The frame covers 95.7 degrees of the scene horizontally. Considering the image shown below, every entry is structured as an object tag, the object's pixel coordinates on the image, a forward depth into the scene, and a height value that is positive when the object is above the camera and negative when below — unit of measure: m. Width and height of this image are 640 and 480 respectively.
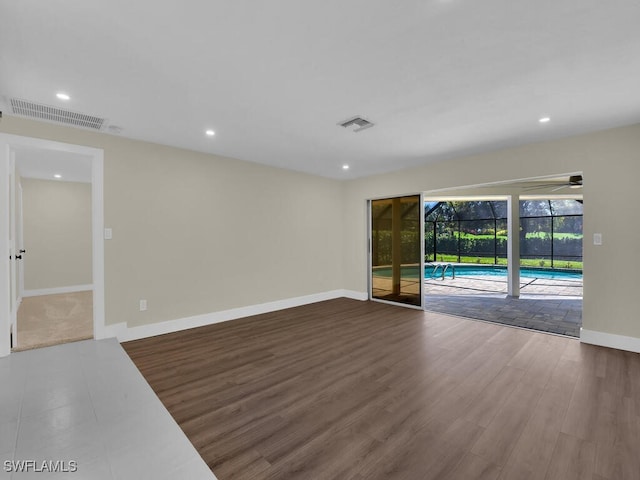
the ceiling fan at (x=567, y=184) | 5.24 +1.09
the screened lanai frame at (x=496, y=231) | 10.52 +0.31
